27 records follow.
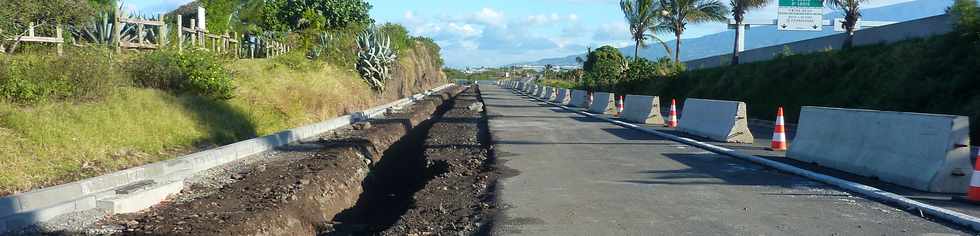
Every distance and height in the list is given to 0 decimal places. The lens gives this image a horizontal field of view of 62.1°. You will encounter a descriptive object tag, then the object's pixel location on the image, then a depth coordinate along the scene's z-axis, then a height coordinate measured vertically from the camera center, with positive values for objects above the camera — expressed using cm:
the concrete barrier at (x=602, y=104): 2989 -135
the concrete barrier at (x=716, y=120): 1566 -102
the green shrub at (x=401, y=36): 5725 +213
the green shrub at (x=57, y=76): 1052 -29
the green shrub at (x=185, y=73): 1500 -28
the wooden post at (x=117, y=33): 1632 +48
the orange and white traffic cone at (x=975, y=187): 797 -108
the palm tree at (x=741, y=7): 3909 +314
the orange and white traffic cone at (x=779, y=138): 1399 -112
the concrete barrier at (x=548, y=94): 5088 -176
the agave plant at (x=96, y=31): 1628 +51
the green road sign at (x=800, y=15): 3466 +250
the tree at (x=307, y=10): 4205 +257
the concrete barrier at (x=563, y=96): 4377 -158
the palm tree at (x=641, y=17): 5081 +329
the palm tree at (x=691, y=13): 4722 +336
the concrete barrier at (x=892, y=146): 861 -86
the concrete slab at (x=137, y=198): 755 -138
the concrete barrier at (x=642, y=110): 2281 -119
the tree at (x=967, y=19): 1677 +122
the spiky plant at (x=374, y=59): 3300 +15
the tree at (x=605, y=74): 4900 -35
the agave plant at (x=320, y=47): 3062 +55
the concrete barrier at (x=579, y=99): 3750 -149
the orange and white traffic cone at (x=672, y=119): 2104 -127
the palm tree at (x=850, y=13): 3033 +231
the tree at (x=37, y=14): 1139 +66
